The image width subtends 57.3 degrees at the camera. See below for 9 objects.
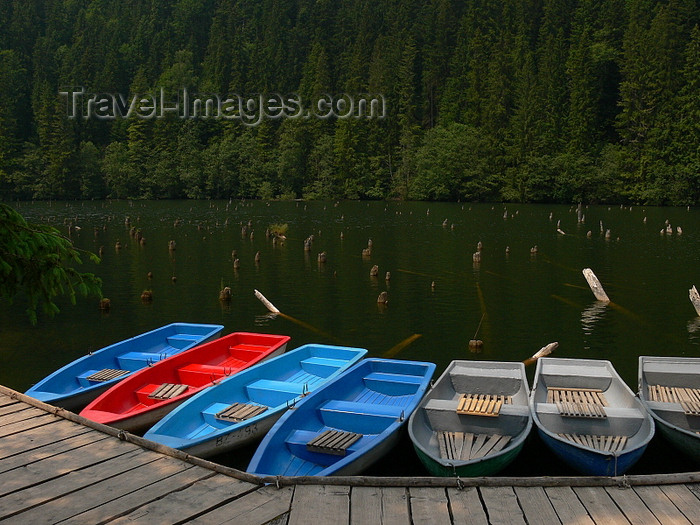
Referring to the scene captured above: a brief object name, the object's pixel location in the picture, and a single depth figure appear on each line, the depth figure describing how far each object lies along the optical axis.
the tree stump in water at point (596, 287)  25.22
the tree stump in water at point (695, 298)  21.98
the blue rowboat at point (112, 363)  12.43
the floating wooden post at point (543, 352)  17.12
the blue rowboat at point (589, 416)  9.27
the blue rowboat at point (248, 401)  10.02
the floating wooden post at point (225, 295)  25.06
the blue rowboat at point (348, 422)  9.33
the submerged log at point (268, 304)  23.44
